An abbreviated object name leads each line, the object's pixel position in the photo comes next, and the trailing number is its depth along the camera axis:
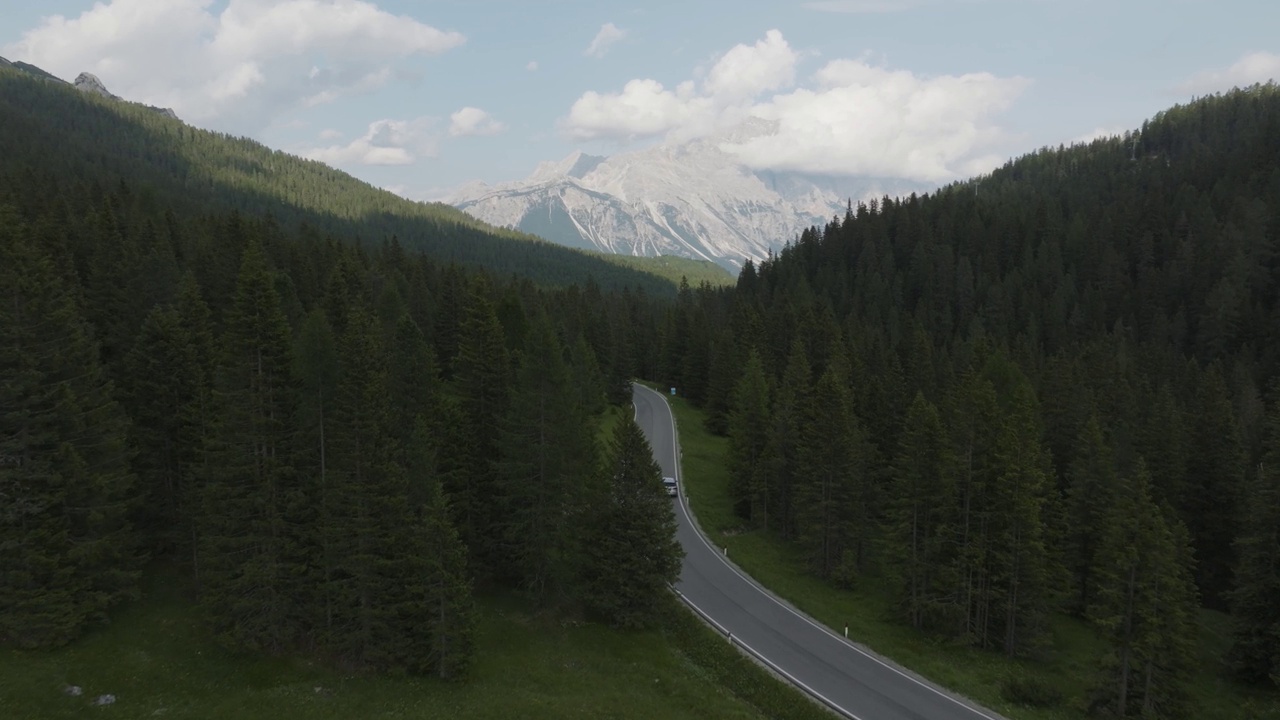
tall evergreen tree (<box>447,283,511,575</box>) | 36.16
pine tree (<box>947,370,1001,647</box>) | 38.62
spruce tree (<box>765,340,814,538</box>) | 52.78
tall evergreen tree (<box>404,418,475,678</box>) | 28.25
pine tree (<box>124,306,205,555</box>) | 33.22
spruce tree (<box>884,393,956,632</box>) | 39.28
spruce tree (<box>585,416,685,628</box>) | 34.88
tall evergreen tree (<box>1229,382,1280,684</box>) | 35.00
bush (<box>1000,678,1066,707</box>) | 31.77
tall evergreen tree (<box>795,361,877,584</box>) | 45.84
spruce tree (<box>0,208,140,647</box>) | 26.52
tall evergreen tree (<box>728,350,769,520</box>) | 54.88
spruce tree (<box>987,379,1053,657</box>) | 37.50
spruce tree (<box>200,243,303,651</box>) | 28.47
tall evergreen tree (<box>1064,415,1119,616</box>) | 44.62
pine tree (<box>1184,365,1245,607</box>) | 50.41
